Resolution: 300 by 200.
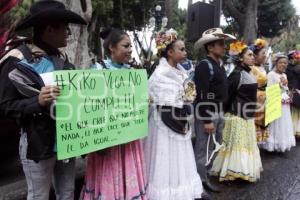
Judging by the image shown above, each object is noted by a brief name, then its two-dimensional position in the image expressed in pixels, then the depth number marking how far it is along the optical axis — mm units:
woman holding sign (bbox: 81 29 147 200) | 3197
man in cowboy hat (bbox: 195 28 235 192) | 4223
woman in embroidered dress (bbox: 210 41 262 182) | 4781
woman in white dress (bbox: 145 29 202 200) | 3684
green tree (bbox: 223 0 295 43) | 25172
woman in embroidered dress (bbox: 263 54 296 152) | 6449
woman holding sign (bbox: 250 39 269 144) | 5414
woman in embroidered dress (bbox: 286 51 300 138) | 7266
